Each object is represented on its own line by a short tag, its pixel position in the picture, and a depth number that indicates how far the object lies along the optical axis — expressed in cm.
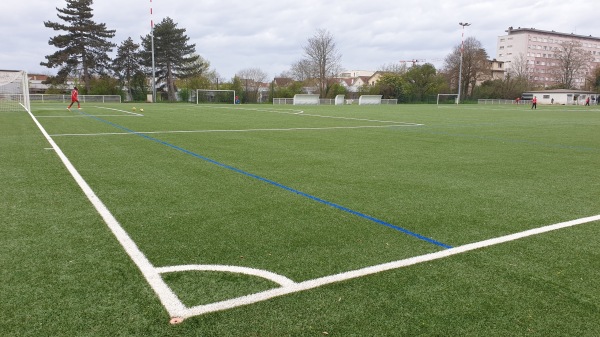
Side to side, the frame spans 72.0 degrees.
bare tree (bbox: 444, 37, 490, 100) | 7519
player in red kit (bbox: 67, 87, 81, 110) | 2612
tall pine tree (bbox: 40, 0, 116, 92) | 5253
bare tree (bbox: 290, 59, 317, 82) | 7019
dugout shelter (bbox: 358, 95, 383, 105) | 5618
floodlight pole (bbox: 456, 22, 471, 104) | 5538
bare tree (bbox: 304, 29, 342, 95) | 6856
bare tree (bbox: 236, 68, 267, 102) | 5562
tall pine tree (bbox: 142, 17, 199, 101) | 5746
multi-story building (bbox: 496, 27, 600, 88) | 12112
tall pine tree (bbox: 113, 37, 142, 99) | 5931
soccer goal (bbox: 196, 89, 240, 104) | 4881
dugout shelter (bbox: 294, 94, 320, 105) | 5162
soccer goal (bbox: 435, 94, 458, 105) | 6494
